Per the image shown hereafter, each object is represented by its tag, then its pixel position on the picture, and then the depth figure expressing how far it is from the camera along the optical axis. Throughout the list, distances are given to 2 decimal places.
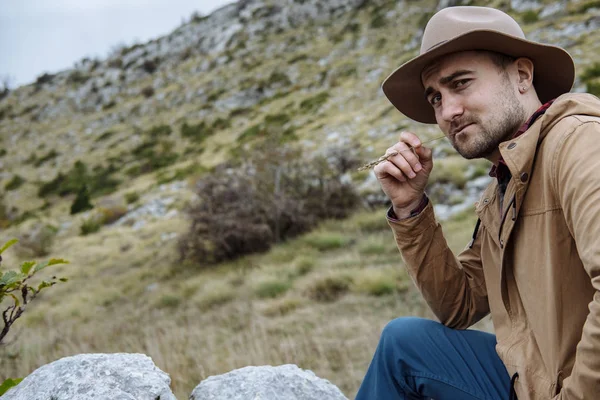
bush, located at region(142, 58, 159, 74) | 38.64
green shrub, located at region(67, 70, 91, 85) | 40.62
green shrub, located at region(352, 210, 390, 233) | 7.63
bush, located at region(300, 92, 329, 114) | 21.65
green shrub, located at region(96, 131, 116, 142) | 30.16
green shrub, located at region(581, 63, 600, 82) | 11.51
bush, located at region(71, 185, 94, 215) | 18.30
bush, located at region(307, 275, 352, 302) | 5.16
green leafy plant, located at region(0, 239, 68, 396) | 1.47
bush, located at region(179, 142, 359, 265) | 7.95
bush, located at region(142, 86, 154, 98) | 34.52
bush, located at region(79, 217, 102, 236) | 14.66
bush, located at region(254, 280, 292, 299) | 5.56
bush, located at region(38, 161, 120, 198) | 21.91
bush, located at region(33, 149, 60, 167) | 28.49
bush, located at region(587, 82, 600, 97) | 10.05
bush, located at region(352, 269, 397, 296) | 4.88
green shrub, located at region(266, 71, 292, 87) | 27.44
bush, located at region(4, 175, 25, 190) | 24.86
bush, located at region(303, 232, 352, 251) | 7.17
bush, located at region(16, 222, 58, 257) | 12.56
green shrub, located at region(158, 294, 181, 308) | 6.08
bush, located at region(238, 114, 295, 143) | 19.48
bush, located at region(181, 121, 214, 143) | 25.30
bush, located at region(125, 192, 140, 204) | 17.09
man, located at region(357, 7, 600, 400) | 1.19
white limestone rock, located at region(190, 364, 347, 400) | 1.71
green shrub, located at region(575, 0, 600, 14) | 16.70
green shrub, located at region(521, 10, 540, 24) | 18.19
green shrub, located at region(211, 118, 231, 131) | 25.47
